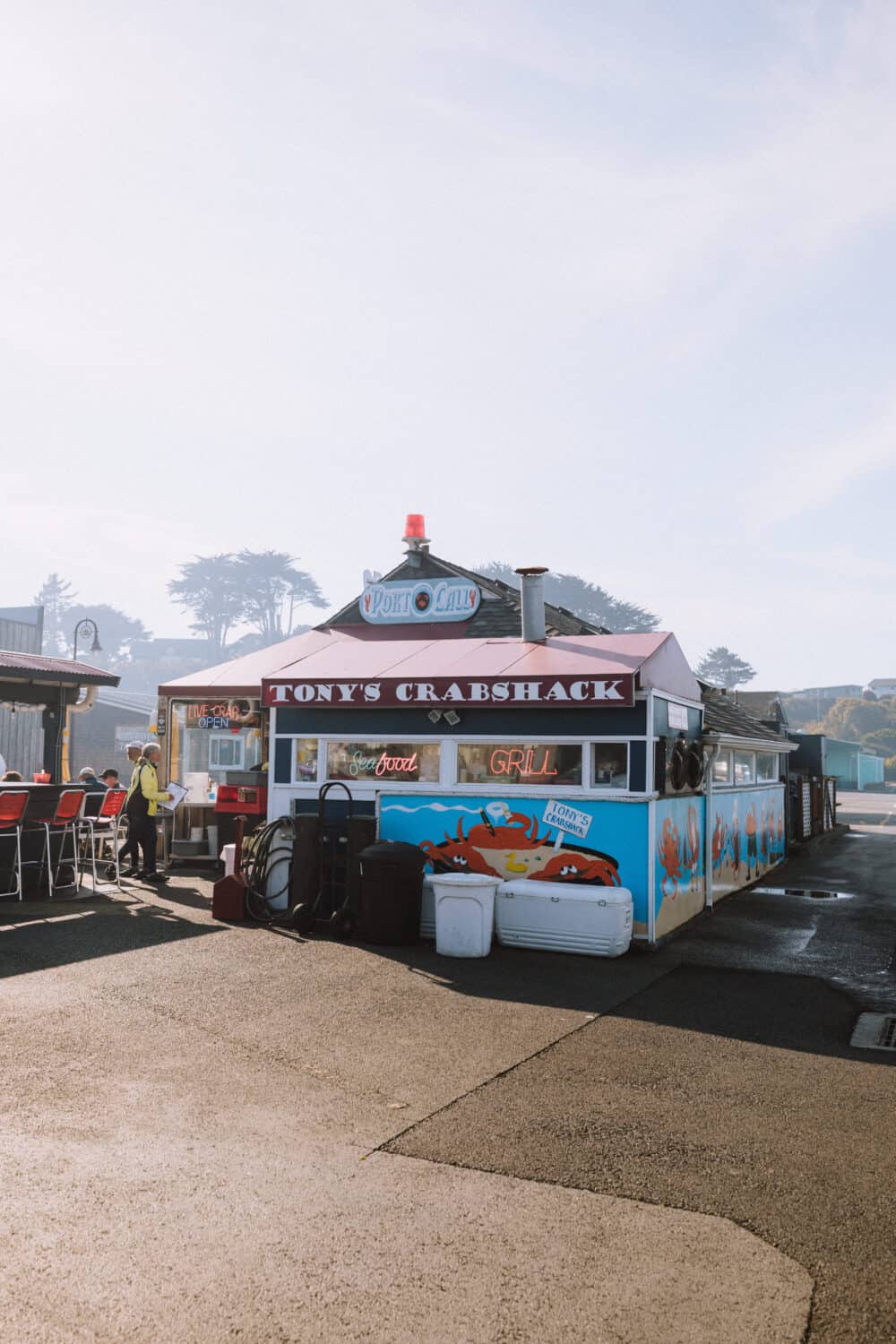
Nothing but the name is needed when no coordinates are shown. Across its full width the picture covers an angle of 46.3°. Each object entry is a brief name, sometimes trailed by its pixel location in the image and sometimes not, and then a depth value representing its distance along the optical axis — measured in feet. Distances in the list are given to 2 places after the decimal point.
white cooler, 32.63
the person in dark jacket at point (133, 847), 48.47
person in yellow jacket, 46.52
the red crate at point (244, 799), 48.67
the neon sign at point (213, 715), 57.77
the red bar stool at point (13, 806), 39.27
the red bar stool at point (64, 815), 41.57
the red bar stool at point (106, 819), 45.24
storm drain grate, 23.00
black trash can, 34.01
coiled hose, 37.68
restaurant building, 34.71
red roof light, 69.15
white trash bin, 32.09
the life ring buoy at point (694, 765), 40.04
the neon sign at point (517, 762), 36.35
